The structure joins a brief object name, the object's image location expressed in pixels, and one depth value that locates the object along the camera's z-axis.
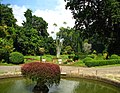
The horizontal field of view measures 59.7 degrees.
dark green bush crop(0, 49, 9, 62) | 19.34
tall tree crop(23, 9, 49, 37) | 39.19
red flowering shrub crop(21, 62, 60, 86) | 8.24
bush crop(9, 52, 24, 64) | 19.11
